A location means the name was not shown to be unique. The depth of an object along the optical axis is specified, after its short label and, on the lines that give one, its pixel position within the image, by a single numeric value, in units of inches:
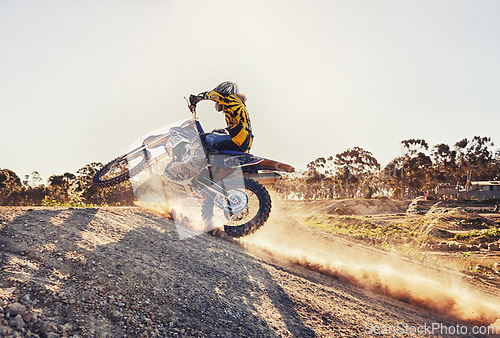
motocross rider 264.1
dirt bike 247.8
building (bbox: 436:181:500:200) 1900.1
